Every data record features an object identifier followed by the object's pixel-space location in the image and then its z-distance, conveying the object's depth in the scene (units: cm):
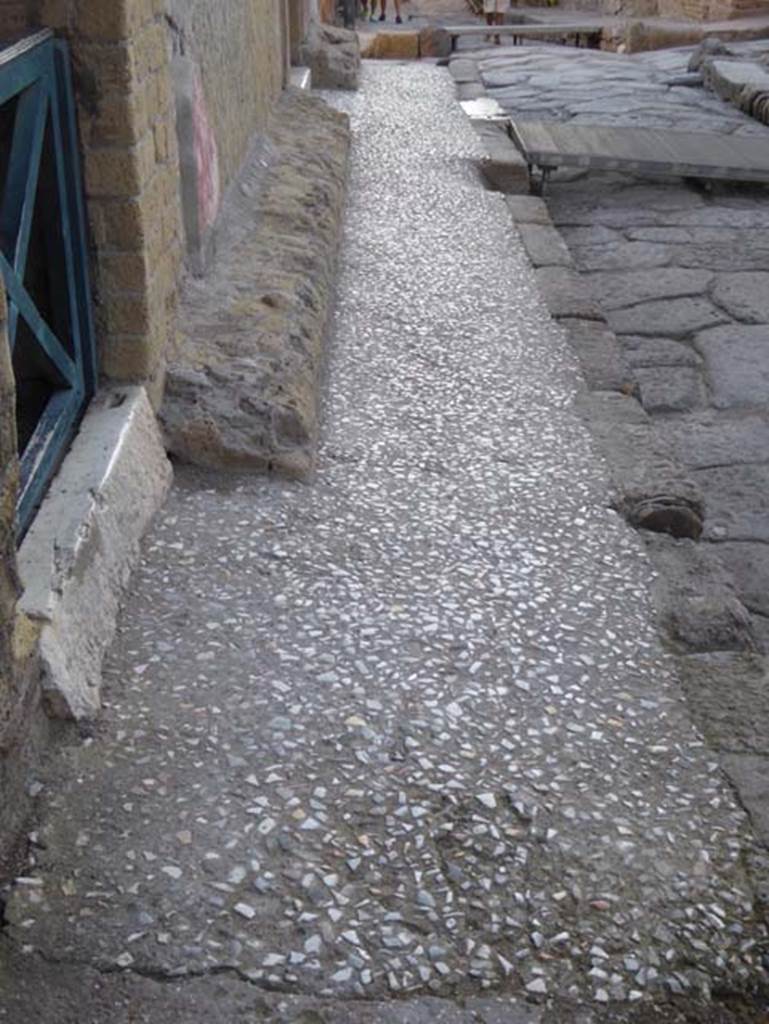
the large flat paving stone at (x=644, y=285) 514
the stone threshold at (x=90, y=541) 194
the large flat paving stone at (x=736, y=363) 422
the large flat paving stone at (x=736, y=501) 338
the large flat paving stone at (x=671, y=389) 419
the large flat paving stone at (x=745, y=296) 491
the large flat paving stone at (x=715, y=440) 381
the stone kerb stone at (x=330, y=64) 828
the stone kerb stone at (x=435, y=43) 1279
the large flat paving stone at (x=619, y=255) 557
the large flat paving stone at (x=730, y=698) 210
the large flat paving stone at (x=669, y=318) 480
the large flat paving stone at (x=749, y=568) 307
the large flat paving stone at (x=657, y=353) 450
